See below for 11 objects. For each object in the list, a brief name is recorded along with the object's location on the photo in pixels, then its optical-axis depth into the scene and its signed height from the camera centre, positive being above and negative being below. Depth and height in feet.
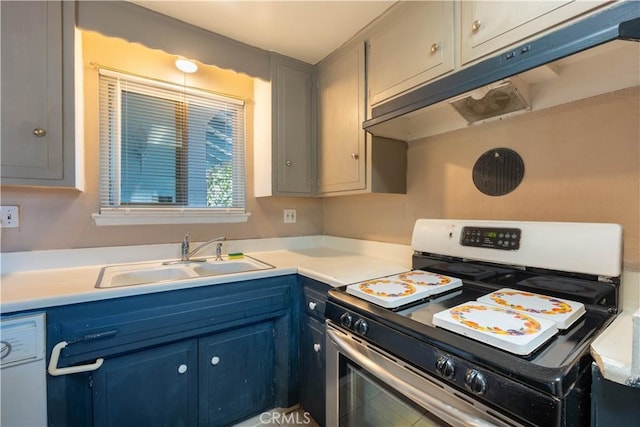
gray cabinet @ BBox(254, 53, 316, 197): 6.22 +1.73
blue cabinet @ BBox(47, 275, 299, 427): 3.55 -2.14
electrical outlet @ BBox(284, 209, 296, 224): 7.32 -0.10
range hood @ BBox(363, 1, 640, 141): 2.41 +1.54
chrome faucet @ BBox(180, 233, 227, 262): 5.74 -0.75
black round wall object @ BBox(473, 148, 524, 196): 4.09 +0.59
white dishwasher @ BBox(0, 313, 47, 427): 3.09 -1.77
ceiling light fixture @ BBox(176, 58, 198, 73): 5.89 +3.11
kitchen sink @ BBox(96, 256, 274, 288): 4.87 -1.07
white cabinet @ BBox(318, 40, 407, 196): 5.32 +1.36
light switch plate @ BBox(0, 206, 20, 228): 4.45 -0.05
